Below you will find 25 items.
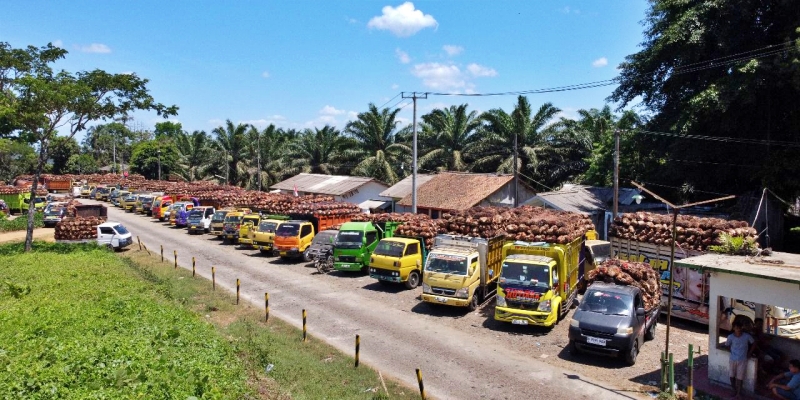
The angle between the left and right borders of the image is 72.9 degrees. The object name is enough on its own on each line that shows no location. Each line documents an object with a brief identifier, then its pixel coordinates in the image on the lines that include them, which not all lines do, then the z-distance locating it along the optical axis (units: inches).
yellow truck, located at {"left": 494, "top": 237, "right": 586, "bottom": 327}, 600.1
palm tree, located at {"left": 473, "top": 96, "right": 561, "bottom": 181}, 1628.9
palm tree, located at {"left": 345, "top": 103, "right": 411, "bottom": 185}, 1894.7
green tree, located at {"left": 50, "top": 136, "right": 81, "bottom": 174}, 3732.8
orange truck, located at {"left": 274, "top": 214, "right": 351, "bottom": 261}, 1023.6
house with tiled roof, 1337.4
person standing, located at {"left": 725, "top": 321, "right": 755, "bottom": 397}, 430.3
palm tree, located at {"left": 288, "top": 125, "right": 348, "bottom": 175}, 2202.3
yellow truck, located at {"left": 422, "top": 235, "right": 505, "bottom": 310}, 675.4
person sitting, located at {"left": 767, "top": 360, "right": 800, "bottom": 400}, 397.1
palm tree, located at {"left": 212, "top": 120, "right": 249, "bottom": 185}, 2404.0
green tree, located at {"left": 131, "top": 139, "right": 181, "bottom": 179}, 3430.1
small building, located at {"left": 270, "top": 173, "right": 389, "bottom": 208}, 1677.5
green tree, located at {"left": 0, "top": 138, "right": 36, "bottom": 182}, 3144.7
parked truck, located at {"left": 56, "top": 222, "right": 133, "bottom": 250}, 1149.7
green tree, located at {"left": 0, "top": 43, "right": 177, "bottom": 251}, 965.8
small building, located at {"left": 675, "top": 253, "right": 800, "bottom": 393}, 414.9
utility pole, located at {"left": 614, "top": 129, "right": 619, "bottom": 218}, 975.6
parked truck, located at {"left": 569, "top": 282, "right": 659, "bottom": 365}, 496.1
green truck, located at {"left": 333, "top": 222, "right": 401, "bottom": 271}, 911.7
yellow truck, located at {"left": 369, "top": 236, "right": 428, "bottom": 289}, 799.1
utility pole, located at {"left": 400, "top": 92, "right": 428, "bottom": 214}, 1131.9
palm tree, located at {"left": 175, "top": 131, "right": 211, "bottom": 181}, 2726.4
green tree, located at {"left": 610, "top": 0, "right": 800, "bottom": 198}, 988.0
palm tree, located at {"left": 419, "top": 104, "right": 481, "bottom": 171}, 1796.4
